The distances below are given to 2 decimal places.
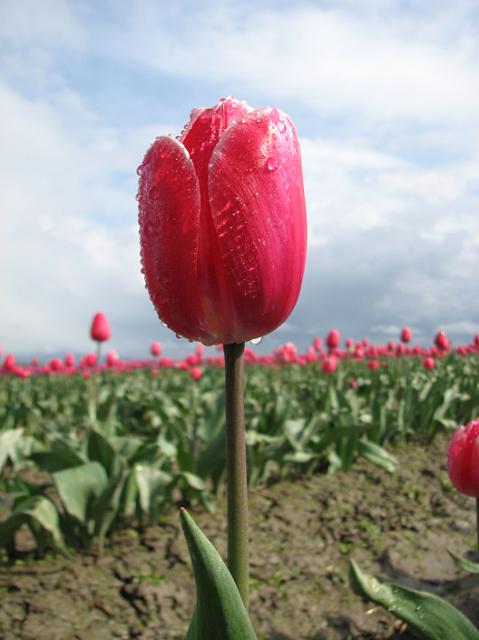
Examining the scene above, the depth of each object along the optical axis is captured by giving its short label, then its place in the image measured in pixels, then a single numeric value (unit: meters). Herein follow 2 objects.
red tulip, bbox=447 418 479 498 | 0.30
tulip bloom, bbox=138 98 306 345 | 0.17
